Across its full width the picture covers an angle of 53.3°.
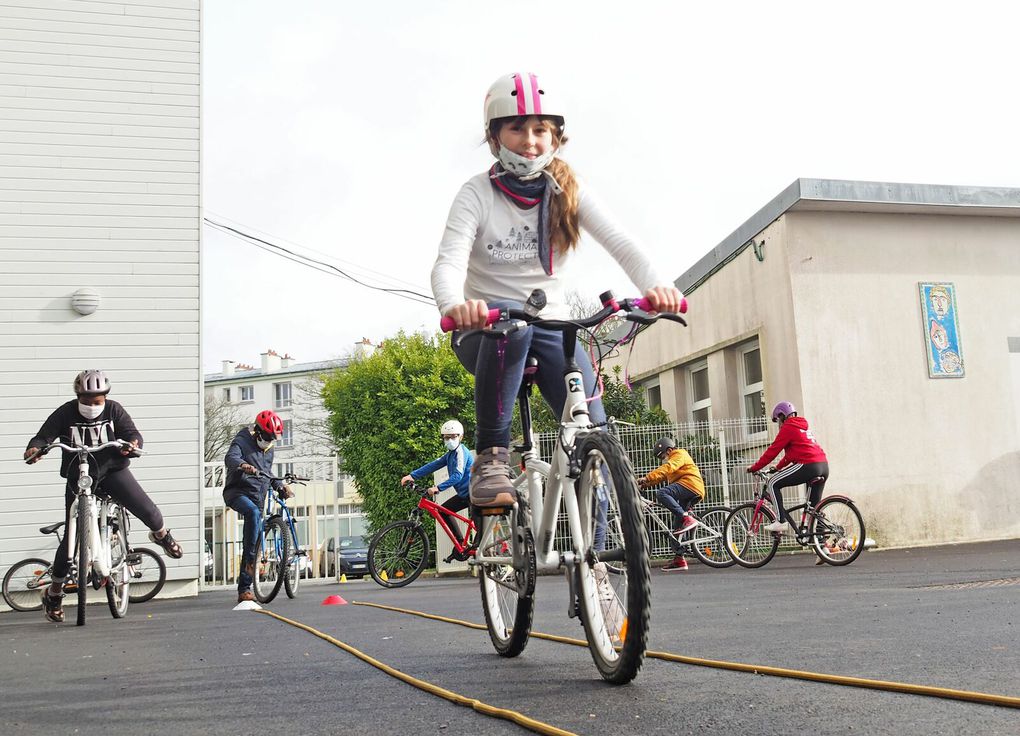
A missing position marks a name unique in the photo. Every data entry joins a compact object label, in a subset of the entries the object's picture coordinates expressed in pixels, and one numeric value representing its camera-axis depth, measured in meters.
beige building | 16.00
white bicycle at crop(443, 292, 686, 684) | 2.84
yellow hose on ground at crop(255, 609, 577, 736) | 2.35
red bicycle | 12.32
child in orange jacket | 12.85
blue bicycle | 9.56
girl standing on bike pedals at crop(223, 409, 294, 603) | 9.41
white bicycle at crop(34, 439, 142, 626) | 7.50
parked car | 31.38
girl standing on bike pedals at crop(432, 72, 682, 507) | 3.56
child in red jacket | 11.88
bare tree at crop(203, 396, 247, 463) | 45.97
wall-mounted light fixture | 12.13
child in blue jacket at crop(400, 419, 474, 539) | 12.00
